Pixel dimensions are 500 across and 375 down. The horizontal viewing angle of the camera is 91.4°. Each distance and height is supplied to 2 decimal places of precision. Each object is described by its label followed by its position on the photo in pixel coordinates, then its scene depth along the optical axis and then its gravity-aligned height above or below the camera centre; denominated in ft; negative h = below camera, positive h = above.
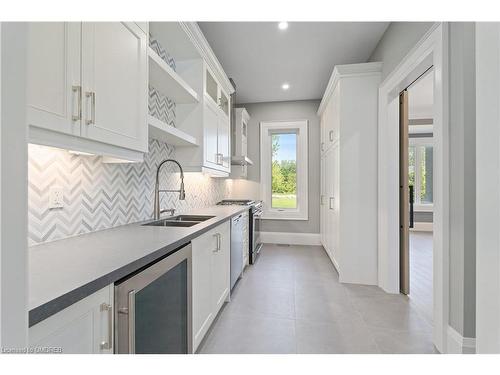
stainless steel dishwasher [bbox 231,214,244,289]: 8.21 -2.17
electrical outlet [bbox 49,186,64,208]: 3.92 -0.17
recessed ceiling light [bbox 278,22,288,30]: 8.44 +5.69
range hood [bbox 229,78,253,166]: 13.45 +2.77
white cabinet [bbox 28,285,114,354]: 1.97 -1.27
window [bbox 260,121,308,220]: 15.81 +1.21
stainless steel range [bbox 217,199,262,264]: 11.55 -1.88
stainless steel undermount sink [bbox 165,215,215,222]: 7.47 -0.94
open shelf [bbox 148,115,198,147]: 5.45 +1.39
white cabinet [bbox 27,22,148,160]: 2.80 +1.41
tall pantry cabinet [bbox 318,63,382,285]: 9.37 +0.74
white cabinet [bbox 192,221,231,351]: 5.08 -2.17
